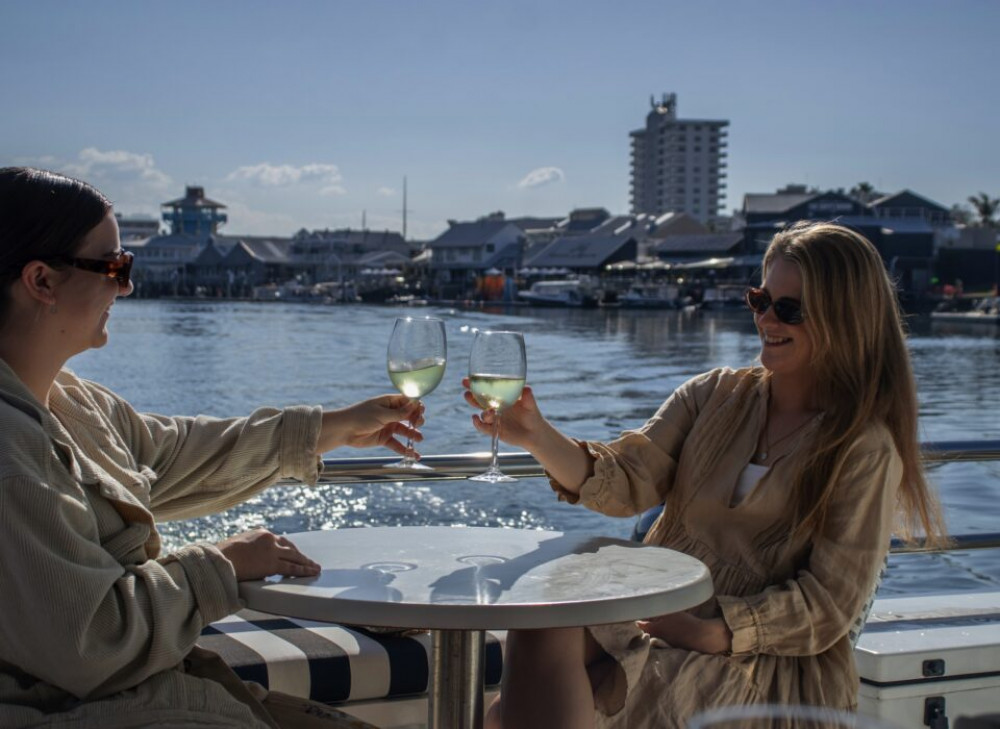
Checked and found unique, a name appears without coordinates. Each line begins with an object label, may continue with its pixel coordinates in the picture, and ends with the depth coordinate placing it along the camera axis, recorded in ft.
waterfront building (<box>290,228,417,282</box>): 303.89
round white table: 4.56
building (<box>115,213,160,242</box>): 418.02
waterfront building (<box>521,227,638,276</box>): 243.60
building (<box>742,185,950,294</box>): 200.64
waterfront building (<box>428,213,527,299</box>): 268.41
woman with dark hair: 4.34
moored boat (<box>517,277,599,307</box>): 211.61
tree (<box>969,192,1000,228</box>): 297.53
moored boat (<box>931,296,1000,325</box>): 152.35
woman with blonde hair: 6.07
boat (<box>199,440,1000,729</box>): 7.34
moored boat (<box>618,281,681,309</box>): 205.46
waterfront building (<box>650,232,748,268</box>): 225.35
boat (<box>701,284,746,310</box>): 202.08
